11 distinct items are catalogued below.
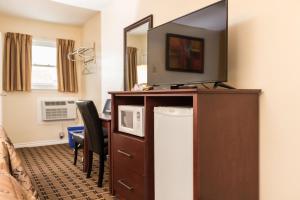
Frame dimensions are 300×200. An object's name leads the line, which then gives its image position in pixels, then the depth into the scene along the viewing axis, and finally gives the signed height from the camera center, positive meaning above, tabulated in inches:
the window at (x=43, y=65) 190.7 +19.3
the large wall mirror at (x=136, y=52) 114.3 +19.2
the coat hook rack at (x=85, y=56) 182.9 +26.9
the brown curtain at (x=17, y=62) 175.6 +20.4
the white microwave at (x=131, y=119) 78.2 -10.2
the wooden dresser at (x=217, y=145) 53.9 -13.7
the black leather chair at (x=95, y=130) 104.0 -17.6
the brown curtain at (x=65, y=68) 195.0 +17.4
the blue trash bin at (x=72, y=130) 172.6 -28.4
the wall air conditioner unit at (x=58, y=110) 192.2 -15.9
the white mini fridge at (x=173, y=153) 57.5 -16.1
